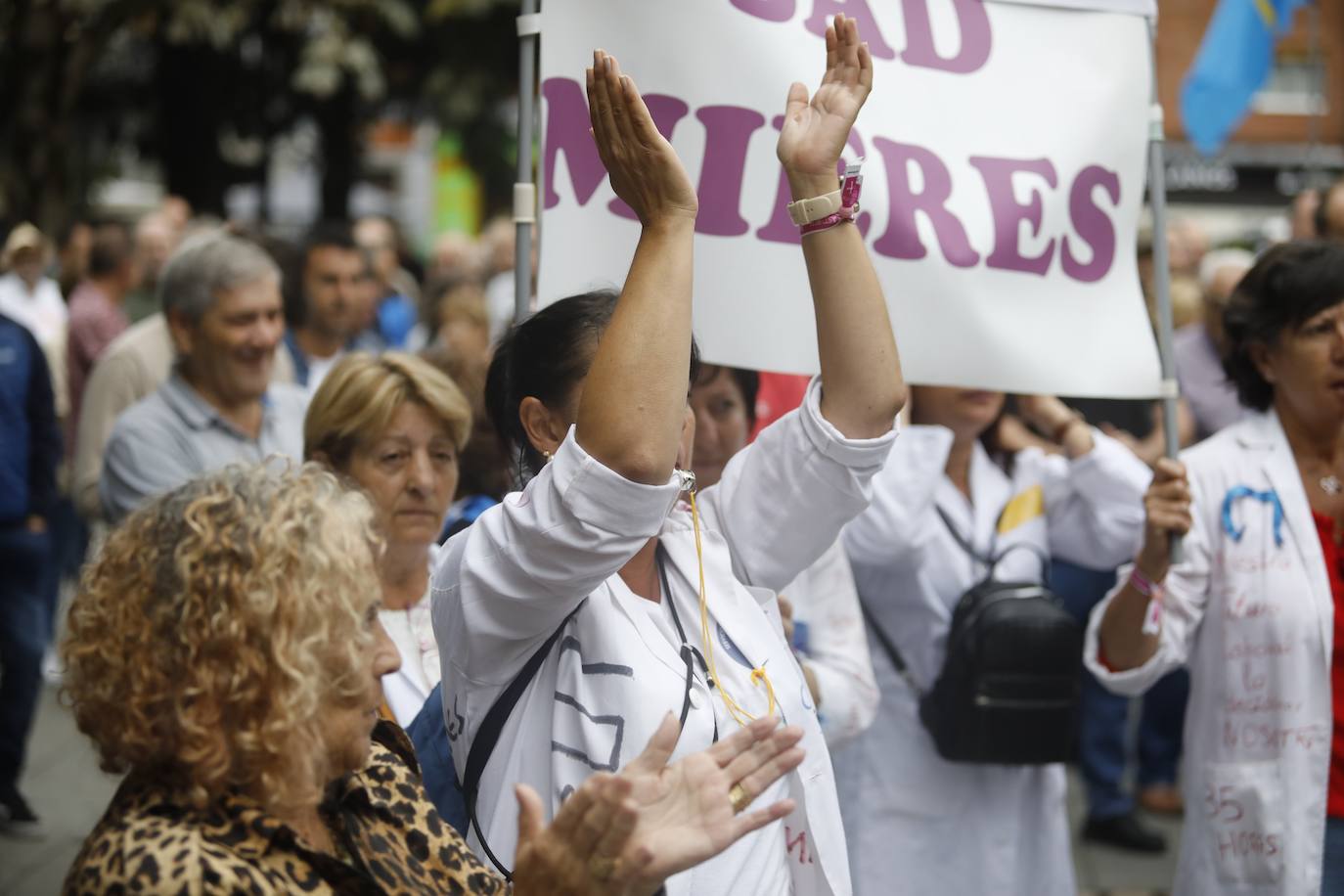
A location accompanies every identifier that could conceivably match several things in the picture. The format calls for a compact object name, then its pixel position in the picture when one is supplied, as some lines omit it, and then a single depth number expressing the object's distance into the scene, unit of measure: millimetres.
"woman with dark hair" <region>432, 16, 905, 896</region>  1966
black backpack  3646
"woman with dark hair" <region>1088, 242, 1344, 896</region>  3225
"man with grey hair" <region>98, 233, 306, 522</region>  4379
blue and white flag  6152
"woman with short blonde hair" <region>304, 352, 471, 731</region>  3387
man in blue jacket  5848
